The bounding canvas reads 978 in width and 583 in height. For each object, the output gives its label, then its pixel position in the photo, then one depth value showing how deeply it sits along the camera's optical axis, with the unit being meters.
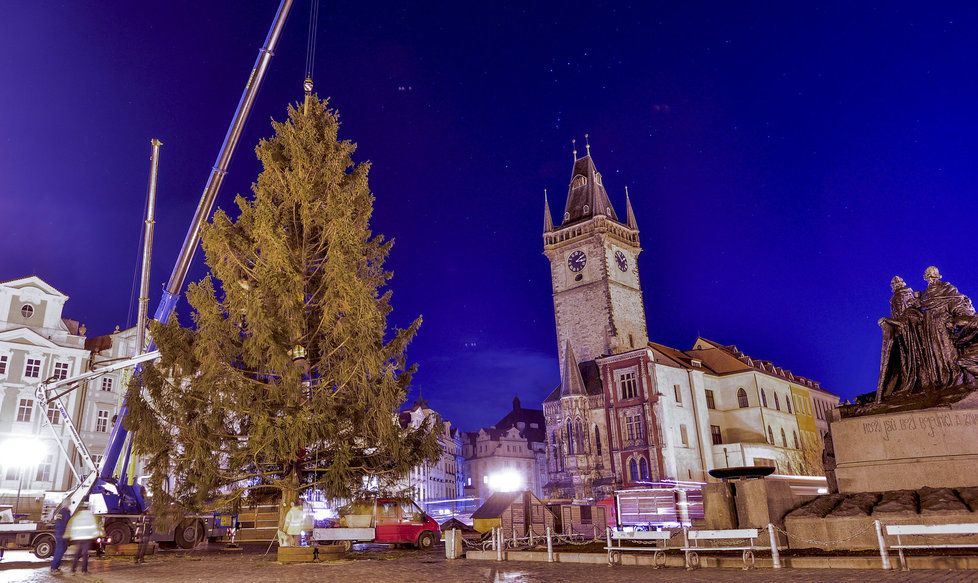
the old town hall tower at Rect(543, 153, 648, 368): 71.38
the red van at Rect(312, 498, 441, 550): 23.50
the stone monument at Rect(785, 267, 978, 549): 12.54
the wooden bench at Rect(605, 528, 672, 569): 13.57
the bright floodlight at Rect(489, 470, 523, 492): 82.74
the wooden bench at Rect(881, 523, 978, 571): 10.42
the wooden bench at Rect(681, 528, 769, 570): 12.34
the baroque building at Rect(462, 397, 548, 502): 98.25
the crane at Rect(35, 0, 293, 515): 23.20
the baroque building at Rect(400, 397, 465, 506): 85.47
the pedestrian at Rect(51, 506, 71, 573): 15.51
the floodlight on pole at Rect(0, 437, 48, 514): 38.34
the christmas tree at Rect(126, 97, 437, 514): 16.20
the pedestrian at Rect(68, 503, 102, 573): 14.88
